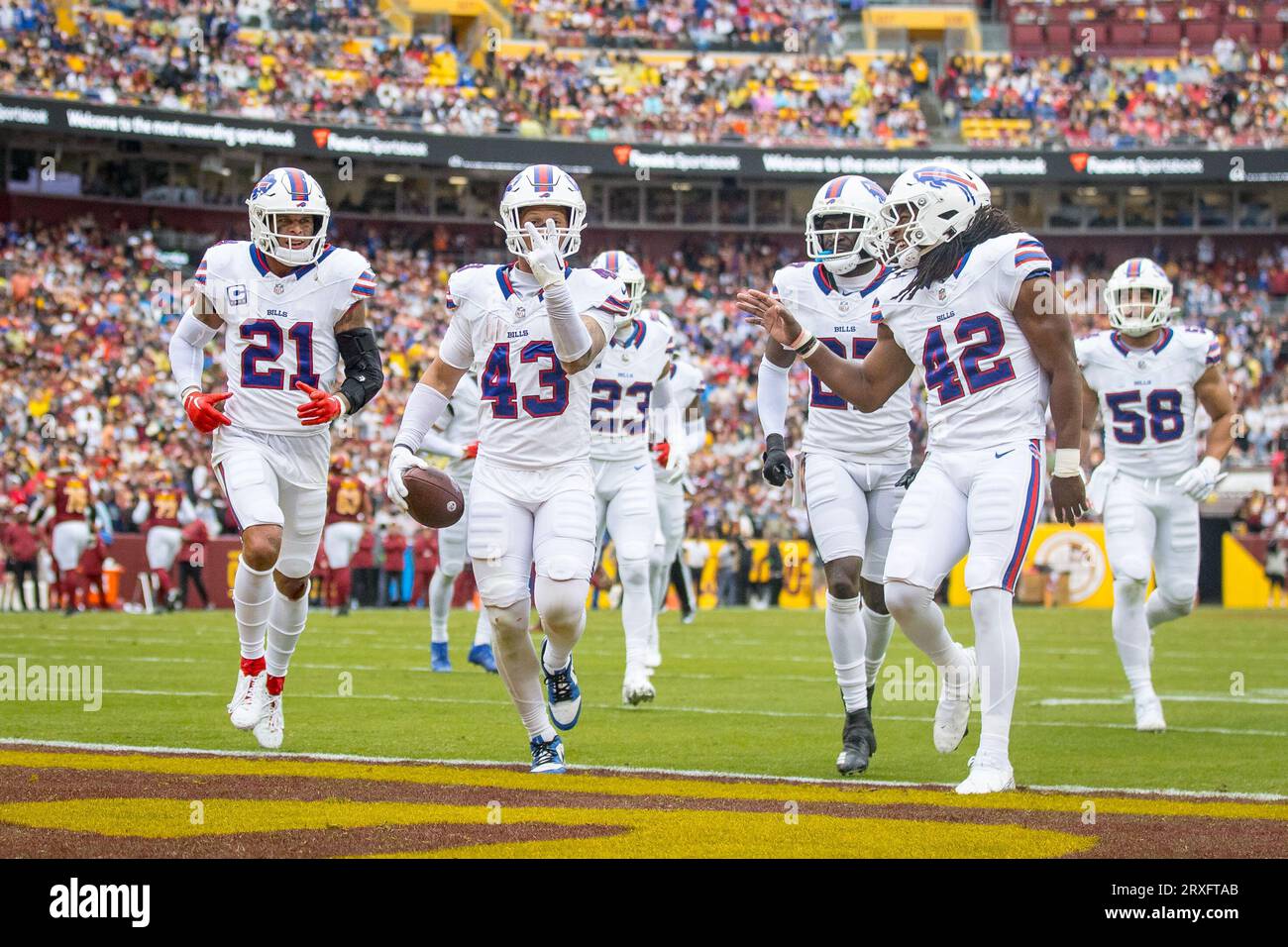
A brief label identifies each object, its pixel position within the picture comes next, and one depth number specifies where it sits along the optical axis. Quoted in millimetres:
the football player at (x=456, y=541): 11508
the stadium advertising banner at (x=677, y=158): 29969
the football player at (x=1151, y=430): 8859
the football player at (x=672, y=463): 11297
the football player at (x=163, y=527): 19469
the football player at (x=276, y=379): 7203
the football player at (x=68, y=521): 18797
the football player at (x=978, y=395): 5996
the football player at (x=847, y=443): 7145
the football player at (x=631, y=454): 9578
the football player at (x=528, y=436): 6371
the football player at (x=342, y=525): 18172
